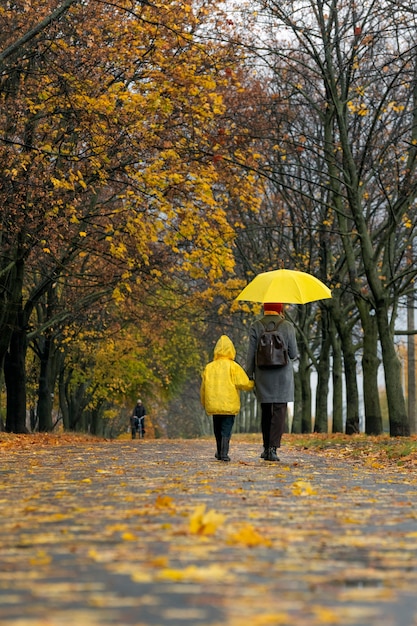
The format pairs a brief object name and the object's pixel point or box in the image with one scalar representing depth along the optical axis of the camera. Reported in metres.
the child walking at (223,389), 25.58
